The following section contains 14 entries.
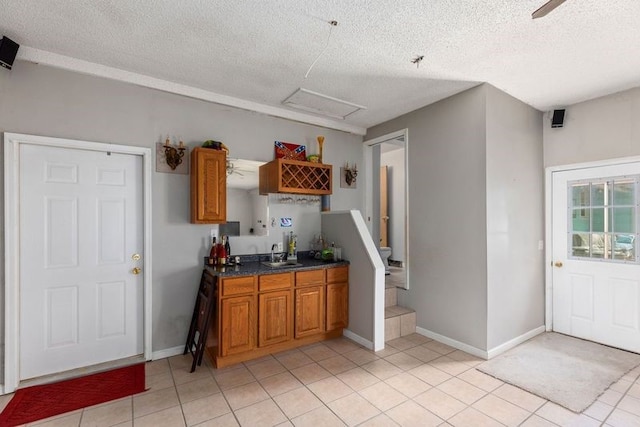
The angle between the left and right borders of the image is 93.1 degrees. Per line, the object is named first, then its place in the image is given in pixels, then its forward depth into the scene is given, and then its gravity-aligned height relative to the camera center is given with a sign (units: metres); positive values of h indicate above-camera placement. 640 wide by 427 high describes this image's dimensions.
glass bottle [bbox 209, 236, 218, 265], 3.23 -0.42
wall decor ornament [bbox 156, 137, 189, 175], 3.09 +0.62
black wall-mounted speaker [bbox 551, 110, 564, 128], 3.63 +1.14
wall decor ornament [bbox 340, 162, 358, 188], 4.39 +0.58
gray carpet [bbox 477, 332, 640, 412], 2.43 -1.44
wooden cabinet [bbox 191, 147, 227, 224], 3.05 +0.32
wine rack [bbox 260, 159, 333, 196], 3.52 +0.47
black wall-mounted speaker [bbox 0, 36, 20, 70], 2.30 +1.28
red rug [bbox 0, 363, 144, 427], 2.18 -1.41
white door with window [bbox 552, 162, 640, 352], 3.21 -0.46
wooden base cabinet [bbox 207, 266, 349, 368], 2.87 -1.01
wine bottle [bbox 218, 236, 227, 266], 3.20 -0.41
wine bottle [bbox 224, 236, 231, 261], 3.37 -0.34
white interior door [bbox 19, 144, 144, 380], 2.57 -0.37
